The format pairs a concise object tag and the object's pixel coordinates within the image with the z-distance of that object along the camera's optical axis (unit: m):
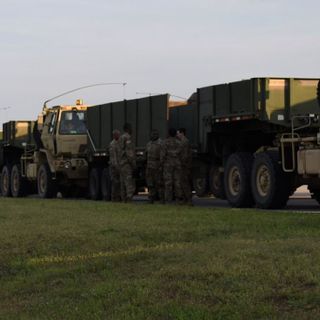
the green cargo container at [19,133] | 28.91
